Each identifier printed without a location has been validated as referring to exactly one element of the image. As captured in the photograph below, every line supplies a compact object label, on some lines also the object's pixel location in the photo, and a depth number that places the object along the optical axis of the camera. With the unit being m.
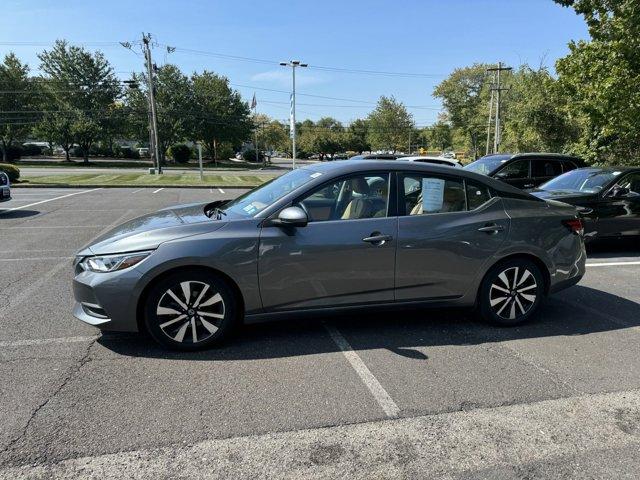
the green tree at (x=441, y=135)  95.50
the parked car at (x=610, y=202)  8.00
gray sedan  3.85
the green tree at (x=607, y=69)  12.90
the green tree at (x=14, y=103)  51.41
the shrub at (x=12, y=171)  21.90
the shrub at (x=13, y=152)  51.81
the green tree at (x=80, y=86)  53.22
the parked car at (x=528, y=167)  11.28
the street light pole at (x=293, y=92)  35.00
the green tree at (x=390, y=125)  81.88
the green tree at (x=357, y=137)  101.44
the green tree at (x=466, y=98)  79.62
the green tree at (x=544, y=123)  24.65
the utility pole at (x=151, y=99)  35.06
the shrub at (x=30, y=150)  61.06
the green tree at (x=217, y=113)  62.16
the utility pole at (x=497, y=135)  43.43
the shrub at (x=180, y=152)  60.38
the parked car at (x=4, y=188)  11.60
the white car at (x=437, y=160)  14.15
